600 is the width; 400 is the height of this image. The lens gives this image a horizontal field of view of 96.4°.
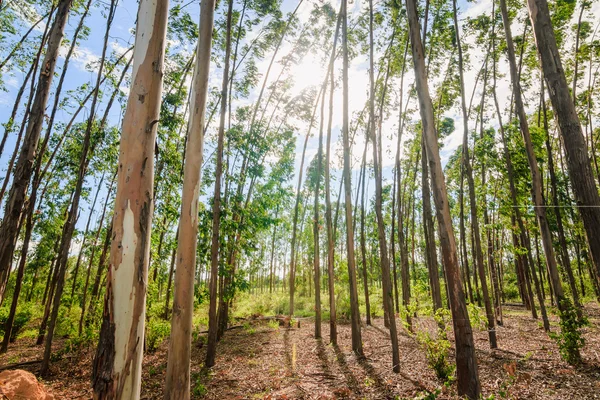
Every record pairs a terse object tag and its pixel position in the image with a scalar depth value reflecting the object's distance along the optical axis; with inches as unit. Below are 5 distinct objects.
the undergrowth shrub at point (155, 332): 297.7
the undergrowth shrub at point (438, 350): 188.6
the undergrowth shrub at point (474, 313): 184.3
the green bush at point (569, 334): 200.1
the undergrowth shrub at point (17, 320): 436.3
